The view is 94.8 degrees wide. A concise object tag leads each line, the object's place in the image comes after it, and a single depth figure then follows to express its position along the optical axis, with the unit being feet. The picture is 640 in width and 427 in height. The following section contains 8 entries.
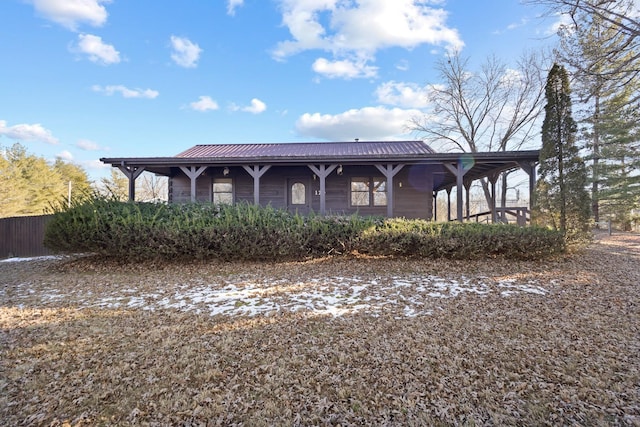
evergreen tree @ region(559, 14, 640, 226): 25.68
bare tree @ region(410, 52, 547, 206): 67.15
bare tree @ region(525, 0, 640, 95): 23.41
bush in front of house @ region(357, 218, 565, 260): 21.88
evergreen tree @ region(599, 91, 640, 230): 43.75
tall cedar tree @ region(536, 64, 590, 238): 23.62
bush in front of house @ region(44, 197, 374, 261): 21.52
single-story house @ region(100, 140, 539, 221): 37.93
